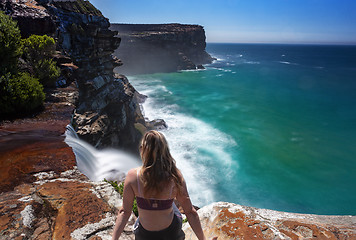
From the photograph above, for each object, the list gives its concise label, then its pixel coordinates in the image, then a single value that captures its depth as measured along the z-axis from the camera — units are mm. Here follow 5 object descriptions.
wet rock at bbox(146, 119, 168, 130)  31133
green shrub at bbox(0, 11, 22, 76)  9438
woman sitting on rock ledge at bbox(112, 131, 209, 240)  2755
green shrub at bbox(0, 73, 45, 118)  9133
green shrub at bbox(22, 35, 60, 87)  11750
